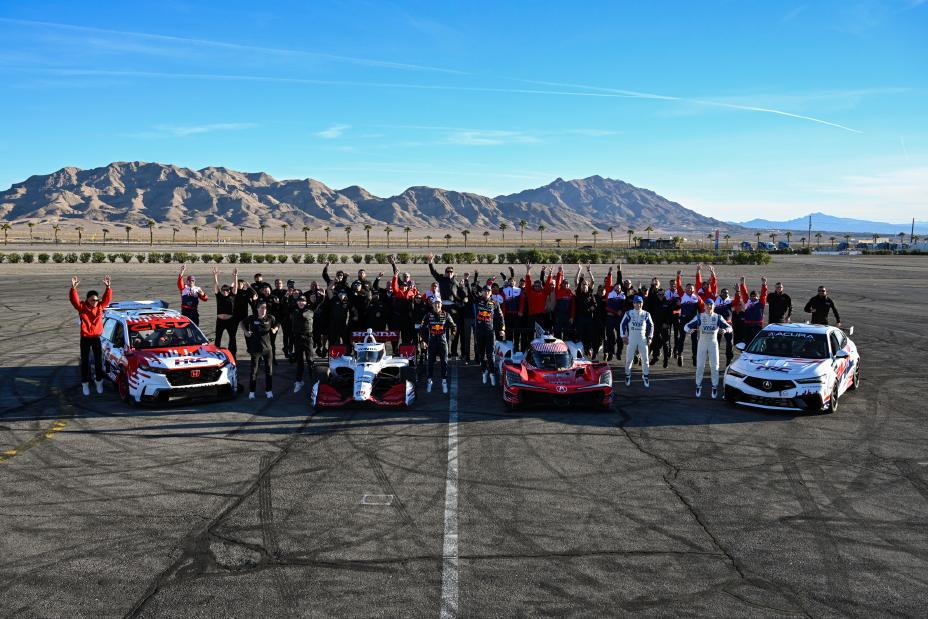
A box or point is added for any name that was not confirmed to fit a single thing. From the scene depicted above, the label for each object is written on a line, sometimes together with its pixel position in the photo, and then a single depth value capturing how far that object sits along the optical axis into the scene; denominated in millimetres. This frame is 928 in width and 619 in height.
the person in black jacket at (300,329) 14719
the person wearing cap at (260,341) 13789
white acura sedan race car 12766
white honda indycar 12977
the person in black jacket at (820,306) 17734
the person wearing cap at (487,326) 15359
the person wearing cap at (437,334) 14820
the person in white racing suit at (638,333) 15250
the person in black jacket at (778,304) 18031
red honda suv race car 12992
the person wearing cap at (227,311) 16672
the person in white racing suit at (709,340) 14477
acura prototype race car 12945
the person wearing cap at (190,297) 17297
